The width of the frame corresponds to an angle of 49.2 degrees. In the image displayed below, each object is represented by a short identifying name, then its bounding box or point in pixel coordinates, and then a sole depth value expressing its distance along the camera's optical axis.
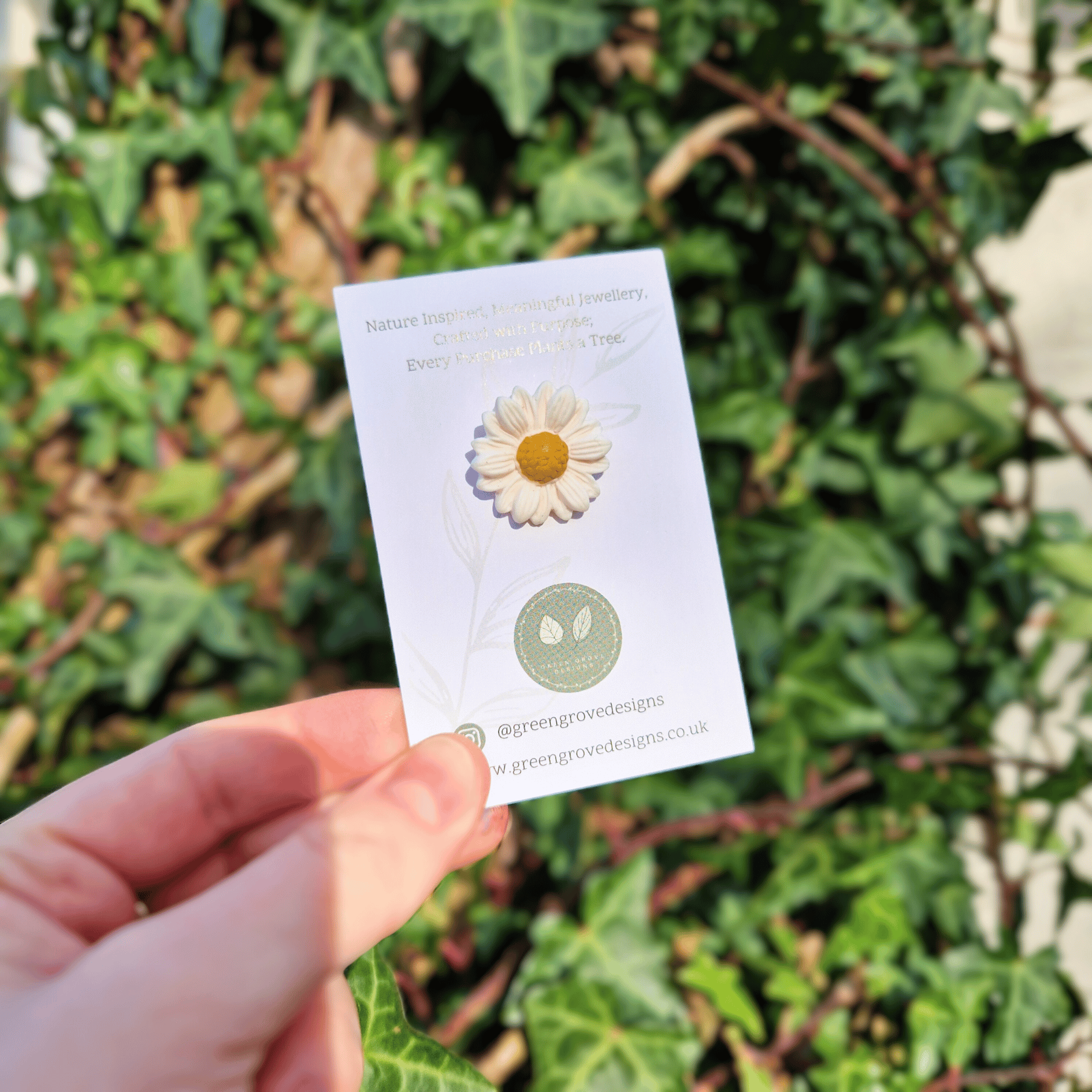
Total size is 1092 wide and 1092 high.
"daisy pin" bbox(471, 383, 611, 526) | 0.19
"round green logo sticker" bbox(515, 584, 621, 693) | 0.19
